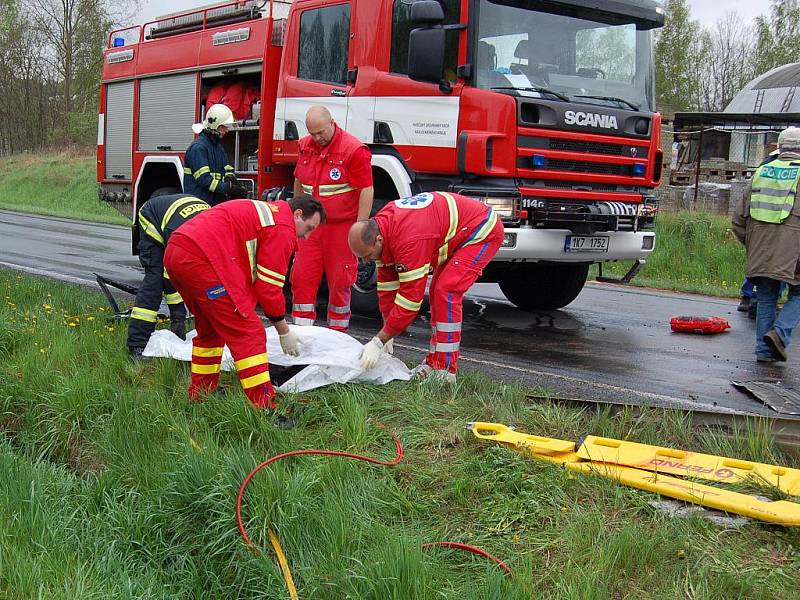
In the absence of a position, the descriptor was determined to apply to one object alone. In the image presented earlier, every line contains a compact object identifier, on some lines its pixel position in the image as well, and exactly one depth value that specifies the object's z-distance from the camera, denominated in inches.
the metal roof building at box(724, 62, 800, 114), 1257.4
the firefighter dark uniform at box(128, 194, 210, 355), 231.0
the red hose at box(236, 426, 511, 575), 126.0
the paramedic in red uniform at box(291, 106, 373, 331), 259.9
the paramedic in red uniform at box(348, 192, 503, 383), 198.2
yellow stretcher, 128.5
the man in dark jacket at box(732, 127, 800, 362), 258.7
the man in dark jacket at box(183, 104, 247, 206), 306.3
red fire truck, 272.1
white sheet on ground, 192.5
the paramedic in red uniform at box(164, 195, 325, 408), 180.5
